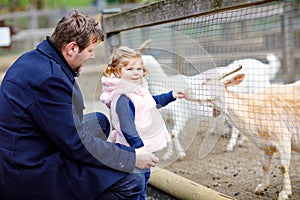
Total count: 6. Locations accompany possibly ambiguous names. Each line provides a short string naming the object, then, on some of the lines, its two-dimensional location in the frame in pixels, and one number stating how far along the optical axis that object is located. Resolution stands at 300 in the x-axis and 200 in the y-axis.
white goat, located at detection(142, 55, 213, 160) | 3.57
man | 2.51
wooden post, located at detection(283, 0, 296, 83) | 7.34
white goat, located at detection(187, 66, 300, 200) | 3.68
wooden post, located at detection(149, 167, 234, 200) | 3.58
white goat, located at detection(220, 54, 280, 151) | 5.11
